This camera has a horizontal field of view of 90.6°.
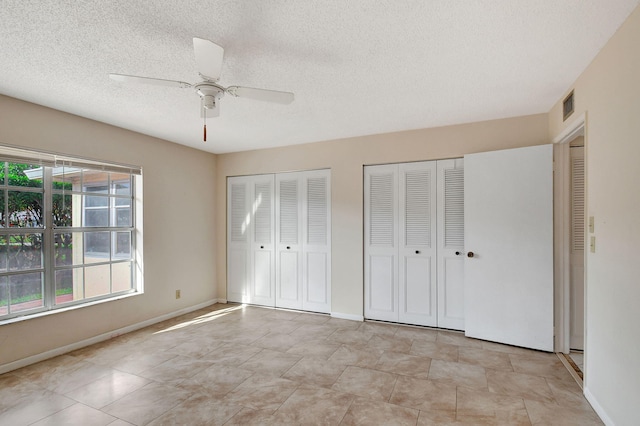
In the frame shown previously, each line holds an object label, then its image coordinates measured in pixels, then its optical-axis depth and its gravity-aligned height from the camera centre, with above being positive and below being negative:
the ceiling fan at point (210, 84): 1.75 +0.80
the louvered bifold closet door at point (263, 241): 4.80 -0.46
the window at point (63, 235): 2.92 -0.25
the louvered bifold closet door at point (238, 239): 5.00 -0.45
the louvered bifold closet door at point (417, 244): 3.82 -0.41
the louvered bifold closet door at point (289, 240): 4.60 -0.43
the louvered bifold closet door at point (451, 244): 3.68 -0.40
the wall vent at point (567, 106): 2.65 +0.89
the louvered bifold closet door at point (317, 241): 4.40 -0.44
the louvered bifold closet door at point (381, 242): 4.02 -0.41
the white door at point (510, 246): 3.11 -0.37
